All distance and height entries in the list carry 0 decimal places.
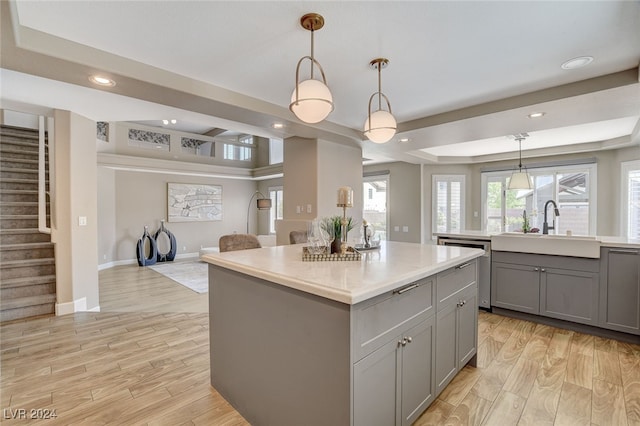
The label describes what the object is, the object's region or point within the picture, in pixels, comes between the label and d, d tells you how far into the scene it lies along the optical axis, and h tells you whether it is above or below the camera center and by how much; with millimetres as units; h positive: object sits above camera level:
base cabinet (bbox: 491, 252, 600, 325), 3066 -830
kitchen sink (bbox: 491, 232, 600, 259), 3033 -374
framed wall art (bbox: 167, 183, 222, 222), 8172 +205
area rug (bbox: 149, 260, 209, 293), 5207 -1322
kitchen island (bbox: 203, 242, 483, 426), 1331 -670
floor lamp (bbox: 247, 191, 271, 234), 8211 +176
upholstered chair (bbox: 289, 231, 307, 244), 3360 -321
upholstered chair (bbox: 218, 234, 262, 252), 2705 -306
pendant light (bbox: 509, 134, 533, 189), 4574 +444
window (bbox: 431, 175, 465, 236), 6973 +183
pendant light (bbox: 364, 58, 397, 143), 2447 +706
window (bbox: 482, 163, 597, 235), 5559 +222
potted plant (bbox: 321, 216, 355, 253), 2066 -150
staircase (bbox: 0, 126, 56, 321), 3604 -422
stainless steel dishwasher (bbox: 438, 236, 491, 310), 3664 -748
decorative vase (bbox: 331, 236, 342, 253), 2076 -247
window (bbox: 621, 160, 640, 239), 4895 +188
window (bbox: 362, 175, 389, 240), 7422 +241
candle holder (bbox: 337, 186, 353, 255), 2091 +55
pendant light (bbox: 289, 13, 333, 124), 1925 +737
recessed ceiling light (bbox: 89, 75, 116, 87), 2399 +1060
